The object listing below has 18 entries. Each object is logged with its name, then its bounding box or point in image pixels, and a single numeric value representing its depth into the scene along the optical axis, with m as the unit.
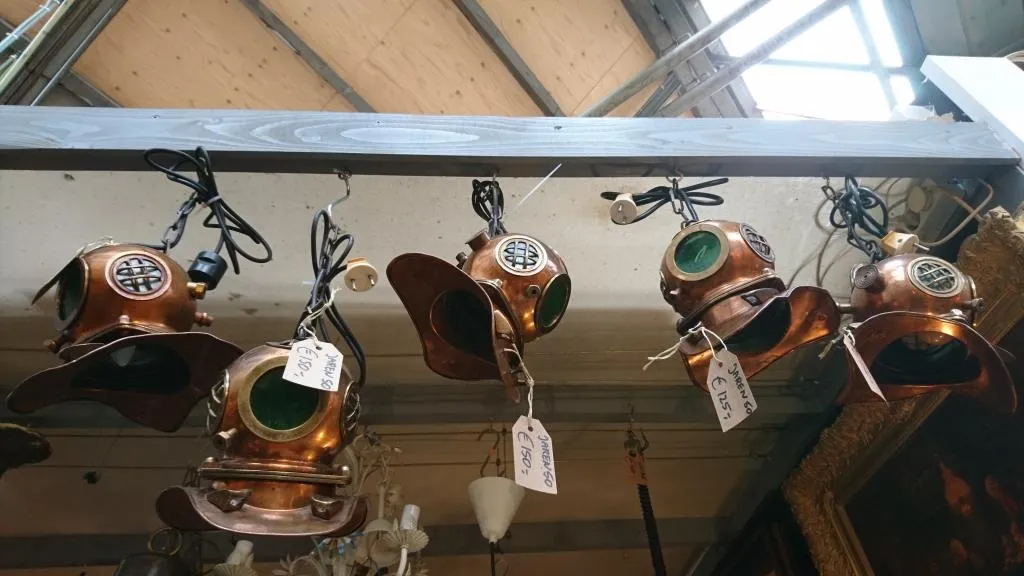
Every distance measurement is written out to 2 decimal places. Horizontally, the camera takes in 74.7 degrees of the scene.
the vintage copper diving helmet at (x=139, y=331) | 1.13
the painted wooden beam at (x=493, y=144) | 1.37
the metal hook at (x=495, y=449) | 2.14
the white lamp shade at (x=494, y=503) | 1.79
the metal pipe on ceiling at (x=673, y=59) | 2.32
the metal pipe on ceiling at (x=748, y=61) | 2.39
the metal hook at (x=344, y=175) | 1.41
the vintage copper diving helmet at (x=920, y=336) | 1.18
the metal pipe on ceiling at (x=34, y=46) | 2.04
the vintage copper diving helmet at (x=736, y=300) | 1.19
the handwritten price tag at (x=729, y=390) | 1.13
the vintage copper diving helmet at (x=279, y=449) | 0.95
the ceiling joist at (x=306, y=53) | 2.64
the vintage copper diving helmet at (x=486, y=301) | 1.16
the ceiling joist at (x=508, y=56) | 2.60
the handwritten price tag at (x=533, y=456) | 1.07
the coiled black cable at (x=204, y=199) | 1.30
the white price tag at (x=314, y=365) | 1.01
